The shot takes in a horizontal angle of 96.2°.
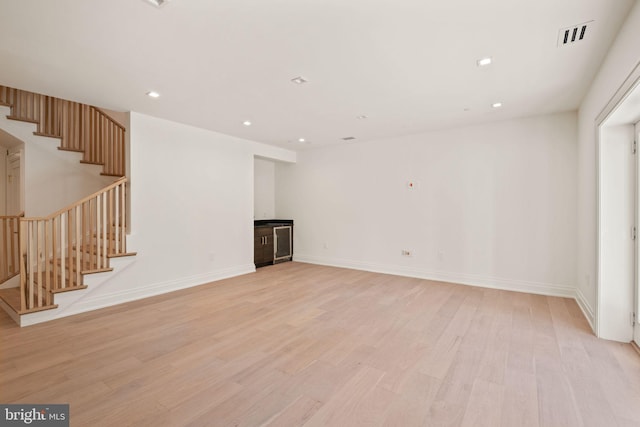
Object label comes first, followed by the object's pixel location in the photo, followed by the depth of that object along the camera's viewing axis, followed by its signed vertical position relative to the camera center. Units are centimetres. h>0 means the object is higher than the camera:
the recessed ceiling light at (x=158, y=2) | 191 +142
